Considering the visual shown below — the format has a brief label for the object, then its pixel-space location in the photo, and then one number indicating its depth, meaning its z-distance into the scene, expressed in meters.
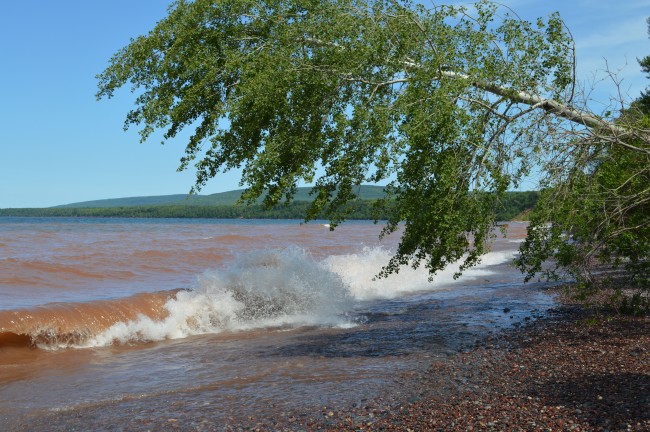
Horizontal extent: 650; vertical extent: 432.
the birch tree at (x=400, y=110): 9.41
